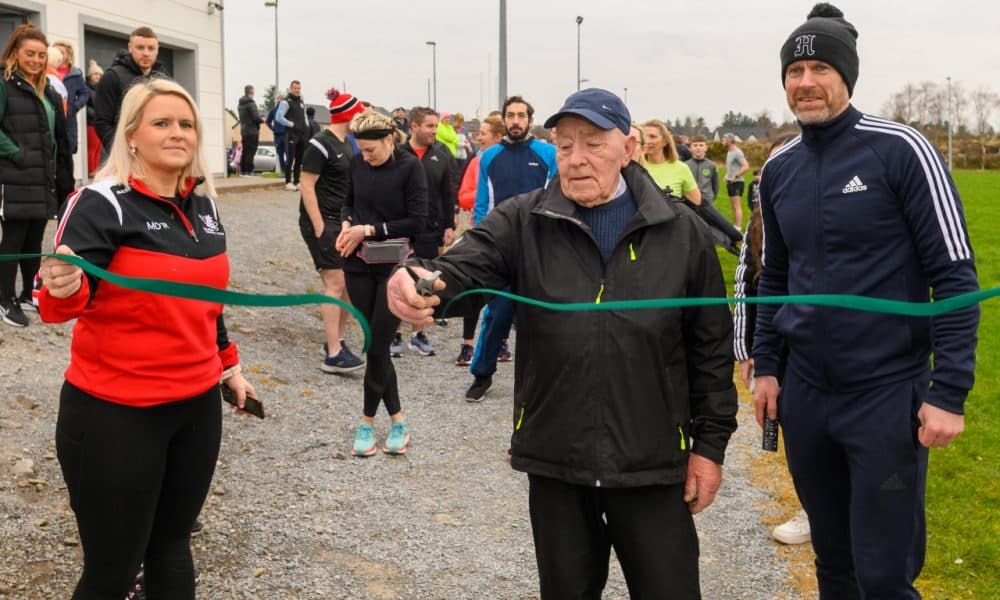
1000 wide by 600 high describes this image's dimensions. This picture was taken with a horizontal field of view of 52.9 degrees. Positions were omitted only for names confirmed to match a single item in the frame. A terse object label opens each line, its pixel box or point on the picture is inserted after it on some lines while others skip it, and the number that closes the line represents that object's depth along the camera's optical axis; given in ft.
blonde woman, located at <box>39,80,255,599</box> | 10.34
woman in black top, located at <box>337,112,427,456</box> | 20.66
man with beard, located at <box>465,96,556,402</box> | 26.40
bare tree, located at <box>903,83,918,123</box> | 361.51
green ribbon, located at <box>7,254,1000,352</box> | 9.00
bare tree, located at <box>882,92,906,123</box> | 353.10
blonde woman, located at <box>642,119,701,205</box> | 28.78
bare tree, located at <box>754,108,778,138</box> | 372.01
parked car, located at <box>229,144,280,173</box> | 119.44
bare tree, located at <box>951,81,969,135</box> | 334.44
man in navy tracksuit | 9.81
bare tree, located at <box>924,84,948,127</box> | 346.95
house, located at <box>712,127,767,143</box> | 381.60
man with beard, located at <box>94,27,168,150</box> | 25.54
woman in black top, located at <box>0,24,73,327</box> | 24.07
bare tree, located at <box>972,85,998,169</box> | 316.91
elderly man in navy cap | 9.60
